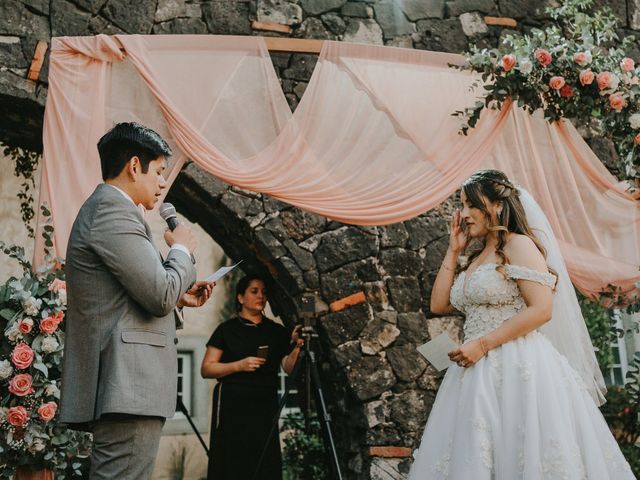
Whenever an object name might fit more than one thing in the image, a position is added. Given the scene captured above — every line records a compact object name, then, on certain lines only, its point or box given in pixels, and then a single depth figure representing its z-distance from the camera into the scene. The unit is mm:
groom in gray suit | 2107
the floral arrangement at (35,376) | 3383
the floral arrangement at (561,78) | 4020
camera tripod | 3979
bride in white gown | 2777
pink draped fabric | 3754
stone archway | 4496
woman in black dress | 4141
